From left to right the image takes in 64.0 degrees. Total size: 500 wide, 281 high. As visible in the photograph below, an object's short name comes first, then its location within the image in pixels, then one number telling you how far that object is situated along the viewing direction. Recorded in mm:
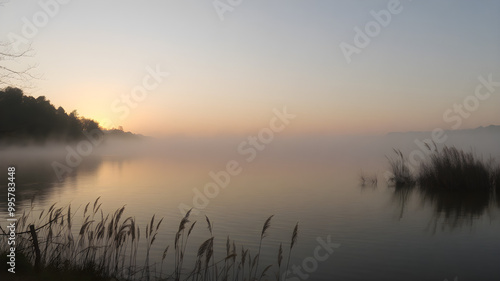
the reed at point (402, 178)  23094
